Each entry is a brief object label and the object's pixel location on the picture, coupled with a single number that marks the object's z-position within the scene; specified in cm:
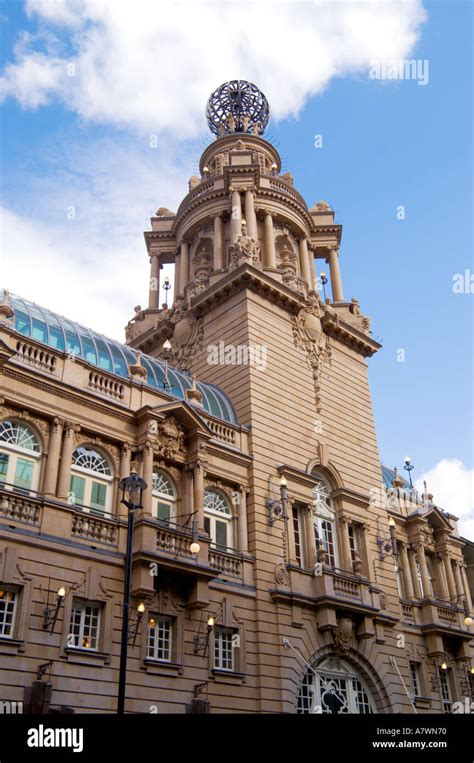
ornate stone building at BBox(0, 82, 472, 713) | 2456
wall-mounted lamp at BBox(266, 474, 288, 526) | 3238
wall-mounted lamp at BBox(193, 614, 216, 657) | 2691
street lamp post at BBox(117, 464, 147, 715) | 1695
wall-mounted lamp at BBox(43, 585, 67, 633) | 2289
